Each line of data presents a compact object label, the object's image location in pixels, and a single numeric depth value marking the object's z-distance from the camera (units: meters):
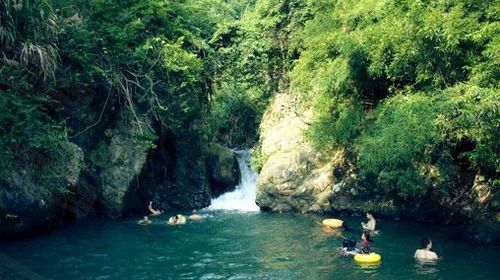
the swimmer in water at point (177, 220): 20.65
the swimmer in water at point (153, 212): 22.62
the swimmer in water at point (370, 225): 17.96
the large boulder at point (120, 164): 21.62
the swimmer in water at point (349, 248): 15.55
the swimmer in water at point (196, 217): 21.55
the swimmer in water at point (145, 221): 20.75
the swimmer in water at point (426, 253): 14.88
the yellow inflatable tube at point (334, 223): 19.12
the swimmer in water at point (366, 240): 15.90
